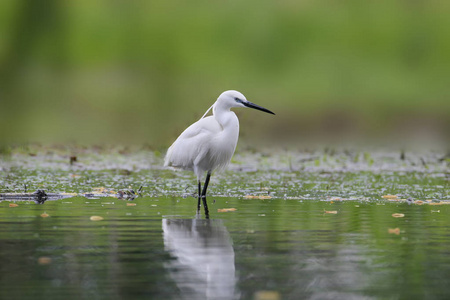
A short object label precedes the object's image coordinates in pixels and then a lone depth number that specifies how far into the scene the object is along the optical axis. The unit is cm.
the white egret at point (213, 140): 2102
